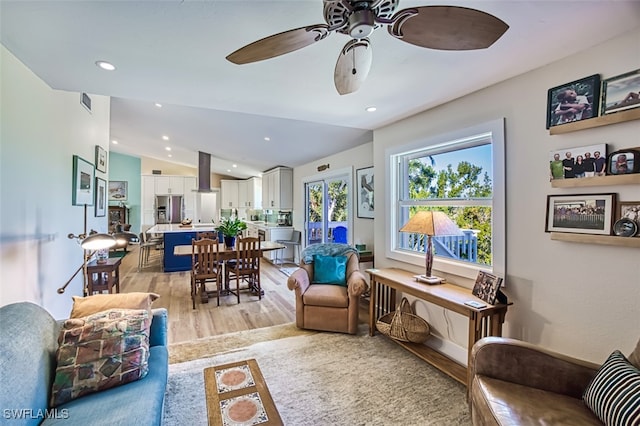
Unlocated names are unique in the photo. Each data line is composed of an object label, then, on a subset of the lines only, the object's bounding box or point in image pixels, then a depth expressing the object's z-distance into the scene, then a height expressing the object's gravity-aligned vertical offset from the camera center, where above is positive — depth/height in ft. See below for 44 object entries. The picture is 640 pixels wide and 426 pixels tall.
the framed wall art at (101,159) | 13.43 +2.58
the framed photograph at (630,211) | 5.09 +0.05
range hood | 25.21 +3.52
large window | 7.61 +0.62
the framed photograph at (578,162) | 5.57 +1.04
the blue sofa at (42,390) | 3.93 -2.59
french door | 17.17 +0.40
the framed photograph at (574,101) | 5.66 +2.28
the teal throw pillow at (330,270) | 11.57 -2.25
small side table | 10.67 -2.41
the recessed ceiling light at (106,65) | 6.50 +3.31
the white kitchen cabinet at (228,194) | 34.68 +2.26
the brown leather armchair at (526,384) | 4.37 -2.94
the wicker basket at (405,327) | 8.96 -3.53
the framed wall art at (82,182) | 10.44 +1.16
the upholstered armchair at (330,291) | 10.24 -2.81
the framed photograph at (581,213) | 5.50 +0.02
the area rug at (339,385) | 6.33 -4.30
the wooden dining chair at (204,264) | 13.58 -2.40
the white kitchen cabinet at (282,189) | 23.50 +1.95
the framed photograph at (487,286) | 6.88 -1.77
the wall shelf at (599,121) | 5.08 +1.74
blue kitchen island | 20.16 -2.11
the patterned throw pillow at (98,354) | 4.77 -2.44
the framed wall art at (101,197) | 13.62 +0.77
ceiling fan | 3.58 +2.41
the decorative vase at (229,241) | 15.43 -1.48
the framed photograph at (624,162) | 5.10 +0.92
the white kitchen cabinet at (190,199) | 34.19 +1.61
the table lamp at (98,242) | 7.37 -0.74
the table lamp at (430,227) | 8.25 -0.40
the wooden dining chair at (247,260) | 14.28 -2.34
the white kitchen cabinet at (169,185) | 33.60 +3.21
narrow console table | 6.72 -2.29
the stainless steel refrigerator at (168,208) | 32.68 +0.54
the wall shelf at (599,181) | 5.10 +0.62
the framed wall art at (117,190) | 31.66 +2.46
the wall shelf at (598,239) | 5.11 -0.47
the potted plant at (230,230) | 15.21 -0.87
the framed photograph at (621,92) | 5.13 +2.18
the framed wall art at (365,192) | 14.23 +1.07
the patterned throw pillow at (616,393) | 3.83 -2.50
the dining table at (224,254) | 14.42 -2.01
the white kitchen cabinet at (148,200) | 33.12 +1.45
